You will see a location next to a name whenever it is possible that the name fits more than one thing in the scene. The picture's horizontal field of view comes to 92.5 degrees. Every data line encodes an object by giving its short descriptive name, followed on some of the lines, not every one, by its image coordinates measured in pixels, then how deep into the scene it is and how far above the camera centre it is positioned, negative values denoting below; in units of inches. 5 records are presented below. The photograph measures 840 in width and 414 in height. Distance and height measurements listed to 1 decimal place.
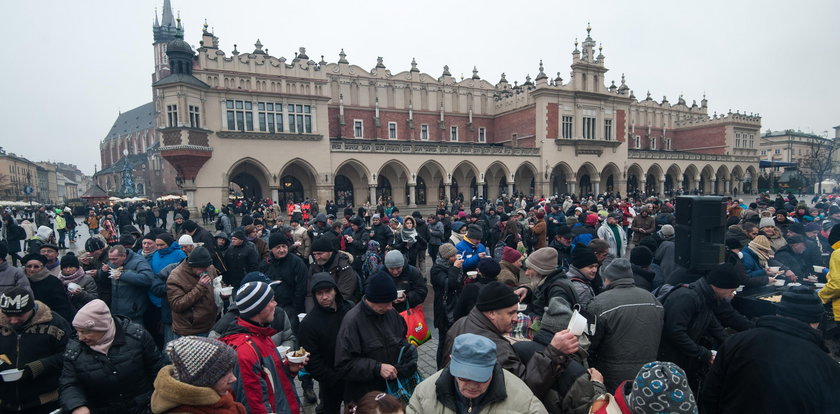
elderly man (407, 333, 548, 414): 77.2 -41.2
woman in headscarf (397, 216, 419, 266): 310.8 -41.5
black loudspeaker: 175.8 -24.4
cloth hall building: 900.6 +155.6
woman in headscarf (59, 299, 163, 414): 103.6 -46.9
